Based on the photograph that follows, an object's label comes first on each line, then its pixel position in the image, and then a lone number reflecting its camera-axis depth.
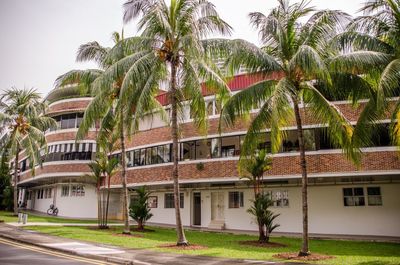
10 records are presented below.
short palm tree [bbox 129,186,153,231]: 23.23
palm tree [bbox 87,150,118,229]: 23.98
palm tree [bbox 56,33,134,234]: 18.29
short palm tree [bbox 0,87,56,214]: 29.45
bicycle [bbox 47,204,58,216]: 35.84
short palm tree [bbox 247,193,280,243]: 17.73
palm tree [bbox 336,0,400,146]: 12.46
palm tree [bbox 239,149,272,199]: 18.81
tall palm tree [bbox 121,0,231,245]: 15.32
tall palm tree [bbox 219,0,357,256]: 13.34
